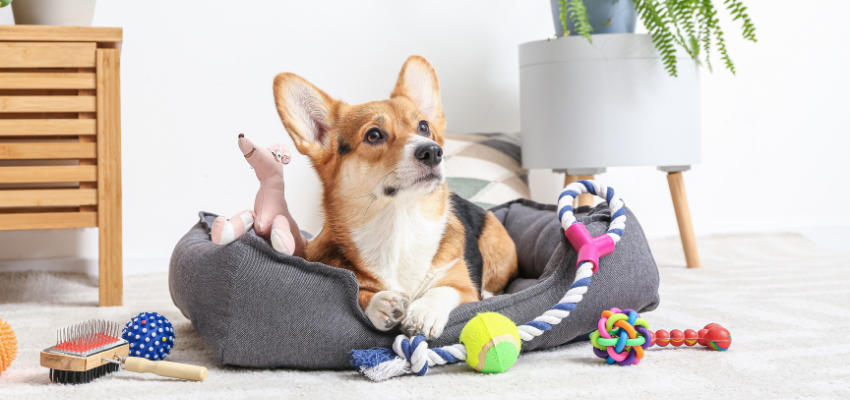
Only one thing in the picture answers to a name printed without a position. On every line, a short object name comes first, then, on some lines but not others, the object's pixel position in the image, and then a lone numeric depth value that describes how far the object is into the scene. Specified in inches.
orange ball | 48.6
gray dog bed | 48.8
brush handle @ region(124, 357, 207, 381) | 45.8
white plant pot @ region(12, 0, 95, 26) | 85.6
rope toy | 46.8
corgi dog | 53.0
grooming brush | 46.0
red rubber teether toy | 54.3
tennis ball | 46.6
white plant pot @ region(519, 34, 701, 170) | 98.7
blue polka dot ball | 52.1
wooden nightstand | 82.7
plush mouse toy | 53.8
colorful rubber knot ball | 49.4
